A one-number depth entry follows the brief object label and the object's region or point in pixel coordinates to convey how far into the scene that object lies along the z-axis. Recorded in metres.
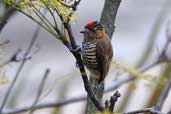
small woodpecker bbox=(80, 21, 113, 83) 3.99
